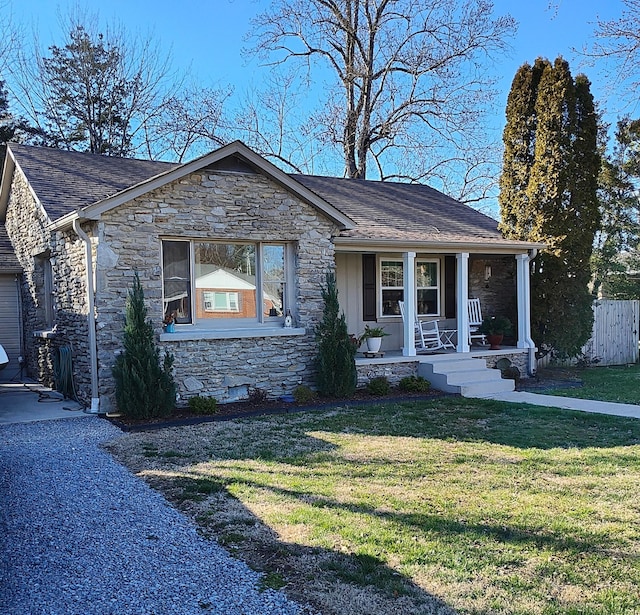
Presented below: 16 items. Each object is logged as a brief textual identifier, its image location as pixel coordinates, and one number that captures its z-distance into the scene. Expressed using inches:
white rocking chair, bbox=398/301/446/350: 472.9
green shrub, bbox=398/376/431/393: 410.9
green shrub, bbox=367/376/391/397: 393.4
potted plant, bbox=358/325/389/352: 428.8
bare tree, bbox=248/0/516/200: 824.9
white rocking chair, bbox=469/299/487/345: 513.8
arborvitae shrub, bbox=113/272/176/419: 316.5
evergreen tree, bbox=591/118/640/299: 745.6
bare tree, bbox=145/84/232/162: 882.8
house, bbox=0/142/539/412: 336.5
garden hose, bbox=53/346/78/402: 380.8
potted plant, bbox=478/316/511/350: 498.6
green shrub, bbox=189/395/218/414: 333.1
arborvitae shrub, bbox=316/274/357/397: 379.9
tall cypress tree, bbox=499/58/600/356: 483.5
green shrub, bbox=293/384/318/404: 366.3
